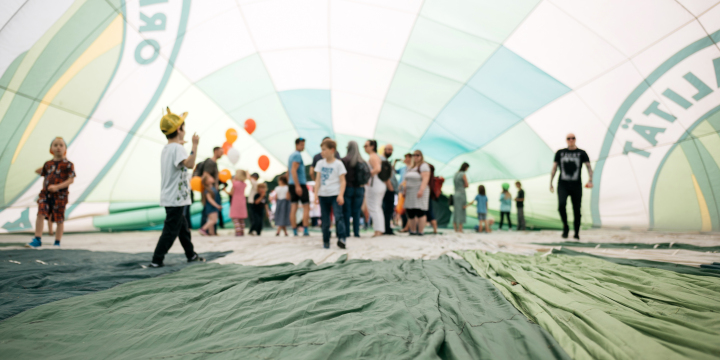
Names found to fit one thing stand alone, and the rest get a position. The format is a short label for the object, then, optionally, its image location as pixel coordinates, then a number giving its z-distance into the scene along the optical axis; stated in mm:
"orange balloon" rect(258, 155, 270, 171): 9211
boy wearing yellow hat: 3291
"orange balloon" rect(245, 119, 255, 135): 8355
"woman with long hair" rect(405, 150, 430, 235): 6477
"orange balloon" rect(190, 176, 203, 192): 6965
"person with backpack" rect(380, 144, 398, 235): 6835
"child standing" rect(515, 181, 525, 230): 9242
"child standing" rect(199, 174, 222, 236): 6680
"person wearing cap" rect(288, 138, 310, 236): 6027
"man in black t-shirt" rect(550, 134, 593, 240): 5586
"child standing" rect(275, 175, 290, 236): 7516
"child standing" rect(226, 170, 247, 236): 7221
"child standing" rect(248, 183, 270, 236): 7430
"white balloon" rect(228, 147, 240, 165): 8229
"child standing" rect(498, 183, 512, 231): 9398
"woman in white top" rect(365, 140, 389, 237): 6371
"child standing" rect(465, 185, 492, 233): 9062
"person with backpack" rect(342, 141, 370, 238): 5453
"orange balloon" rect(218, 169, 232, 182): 8234
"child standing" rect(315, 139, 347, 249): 4645
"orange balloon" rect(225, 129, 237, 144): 8228
